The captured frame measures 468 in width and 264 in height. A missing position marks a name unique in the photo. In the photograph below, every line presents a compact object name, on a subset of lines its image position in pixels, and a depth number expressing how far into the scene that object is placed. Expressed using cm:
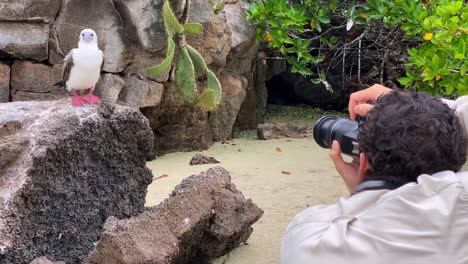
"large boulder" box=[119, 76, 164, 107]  527
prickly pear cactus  507
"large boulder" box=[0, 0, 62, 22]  502
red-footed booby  374
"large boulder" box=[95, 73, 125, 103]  513
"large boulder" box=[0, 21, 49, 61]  507
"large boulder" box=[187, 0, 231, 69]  560
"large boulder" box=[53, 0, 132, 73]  511
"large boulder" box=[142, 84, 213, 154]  566
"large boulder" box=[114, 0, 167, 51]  503
